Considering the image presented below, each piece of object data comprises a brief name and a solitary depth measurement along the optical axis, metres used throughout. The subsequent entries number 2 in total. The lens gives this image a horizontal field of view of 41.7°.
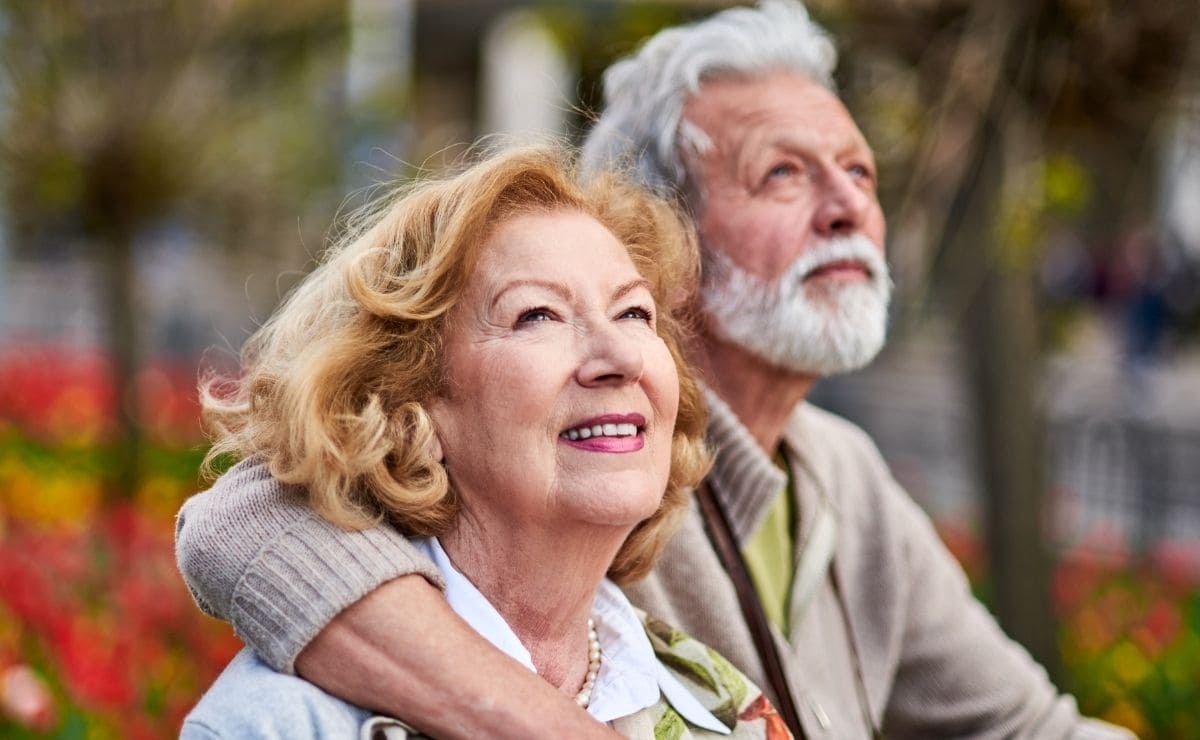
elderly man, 2.48
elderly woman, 1.82
